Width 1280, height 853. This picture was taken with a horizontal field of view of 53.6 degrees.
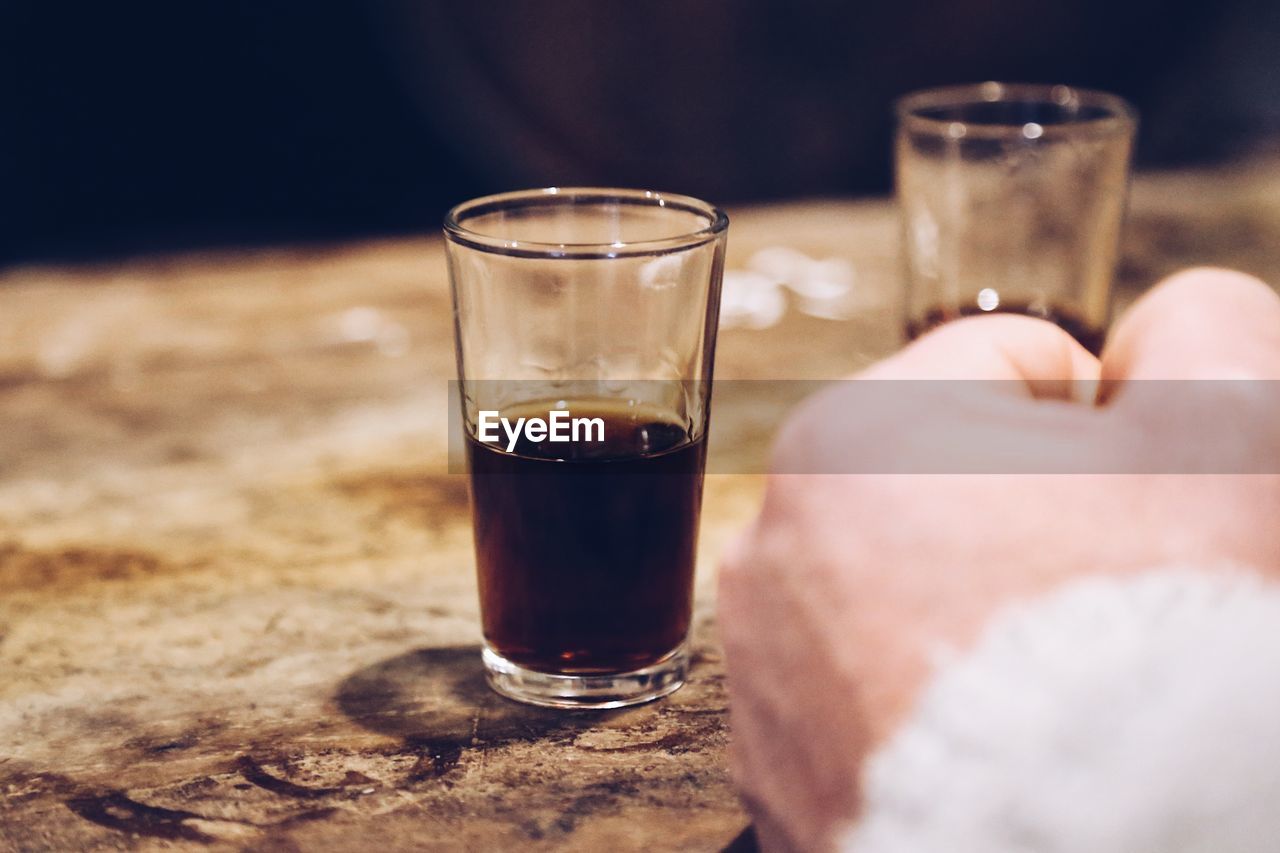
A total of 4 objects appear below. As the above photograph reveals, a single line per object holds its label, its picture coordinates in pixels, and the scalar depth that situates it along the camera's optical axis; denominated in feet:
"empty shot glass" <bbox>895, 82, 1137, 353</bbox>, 2.92
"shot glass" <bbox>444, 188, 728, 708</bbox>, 1.87
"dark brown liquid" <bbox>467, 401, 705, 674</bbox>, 1.88
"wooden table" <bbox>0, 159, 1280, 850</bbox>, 1.67
